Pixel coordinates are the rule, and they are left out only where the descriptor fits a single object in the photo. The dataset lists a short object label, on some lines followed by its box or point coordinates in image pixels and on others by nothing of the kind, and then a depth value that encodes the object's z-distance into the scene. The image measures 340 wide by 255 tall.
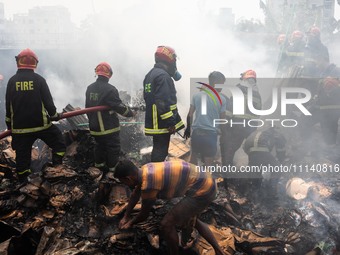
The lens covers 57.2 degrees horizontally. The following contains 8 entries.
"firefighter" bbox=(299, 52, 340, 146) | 6.60
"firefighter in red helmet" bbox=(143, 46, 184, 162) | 4.28
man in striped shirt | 3.01
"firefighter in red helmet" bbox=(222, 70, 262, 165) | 5.39
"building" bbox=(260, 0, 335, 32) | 18.25
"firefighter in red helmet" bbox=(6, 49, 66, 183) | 4.28
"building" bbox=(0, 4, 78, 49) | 50.74
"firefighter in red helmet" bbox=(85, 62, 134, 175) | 4.69
